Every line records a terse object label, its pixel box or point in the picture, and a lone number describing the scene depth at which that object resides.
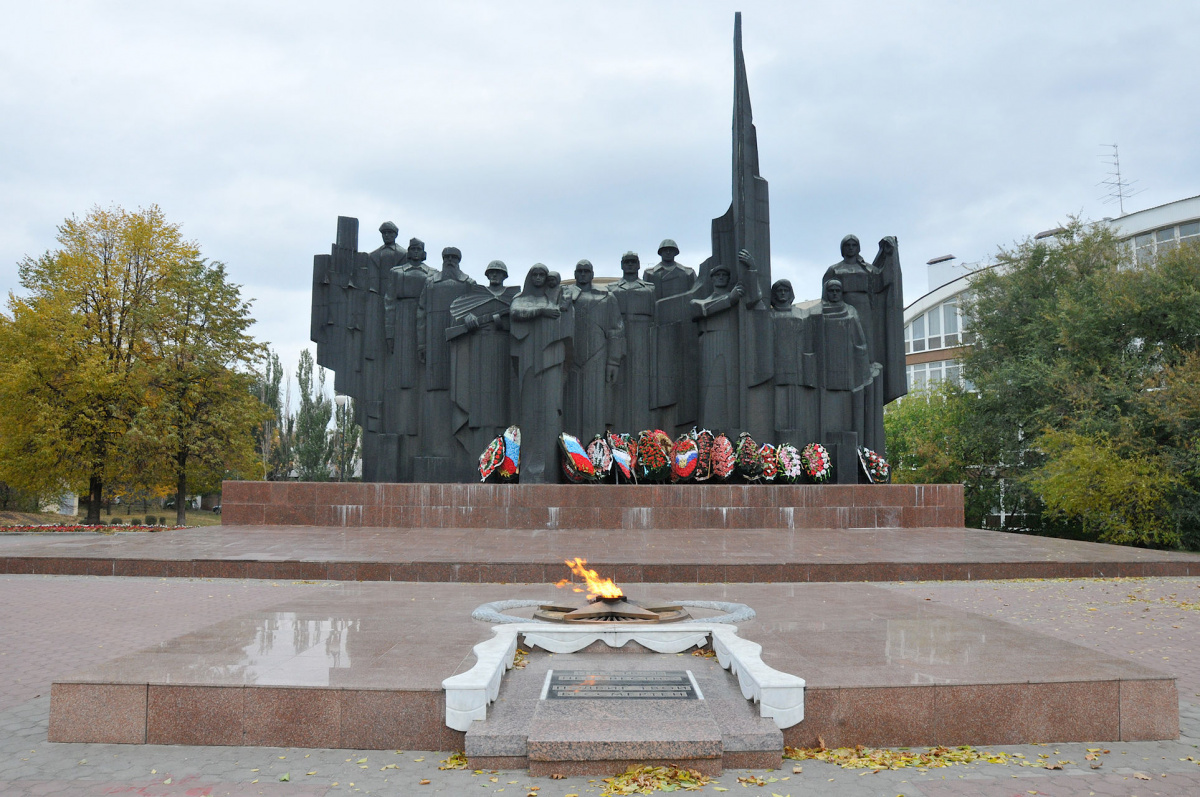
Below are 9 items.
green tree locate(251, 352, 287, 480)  34.69
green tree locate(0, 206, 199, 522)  21.66
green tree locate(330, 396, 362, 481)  34.22
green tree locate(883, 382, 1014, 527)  24.95
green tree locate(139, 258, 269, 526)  22.95
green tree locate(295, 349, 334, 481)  34.38
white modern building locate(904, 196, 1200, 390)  35.88
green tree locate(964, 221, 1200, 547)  16.28
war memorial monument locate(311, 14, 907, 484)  14.79
